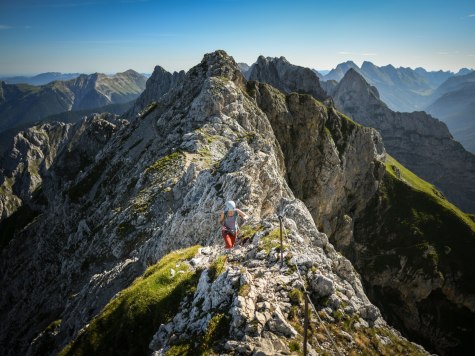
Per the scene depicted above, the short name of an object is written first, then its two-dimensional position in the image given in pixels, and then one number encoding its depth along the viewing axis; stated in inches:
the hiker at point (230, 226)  731.4
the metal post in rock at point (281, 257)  594.6
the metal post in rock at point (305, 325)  357.8
